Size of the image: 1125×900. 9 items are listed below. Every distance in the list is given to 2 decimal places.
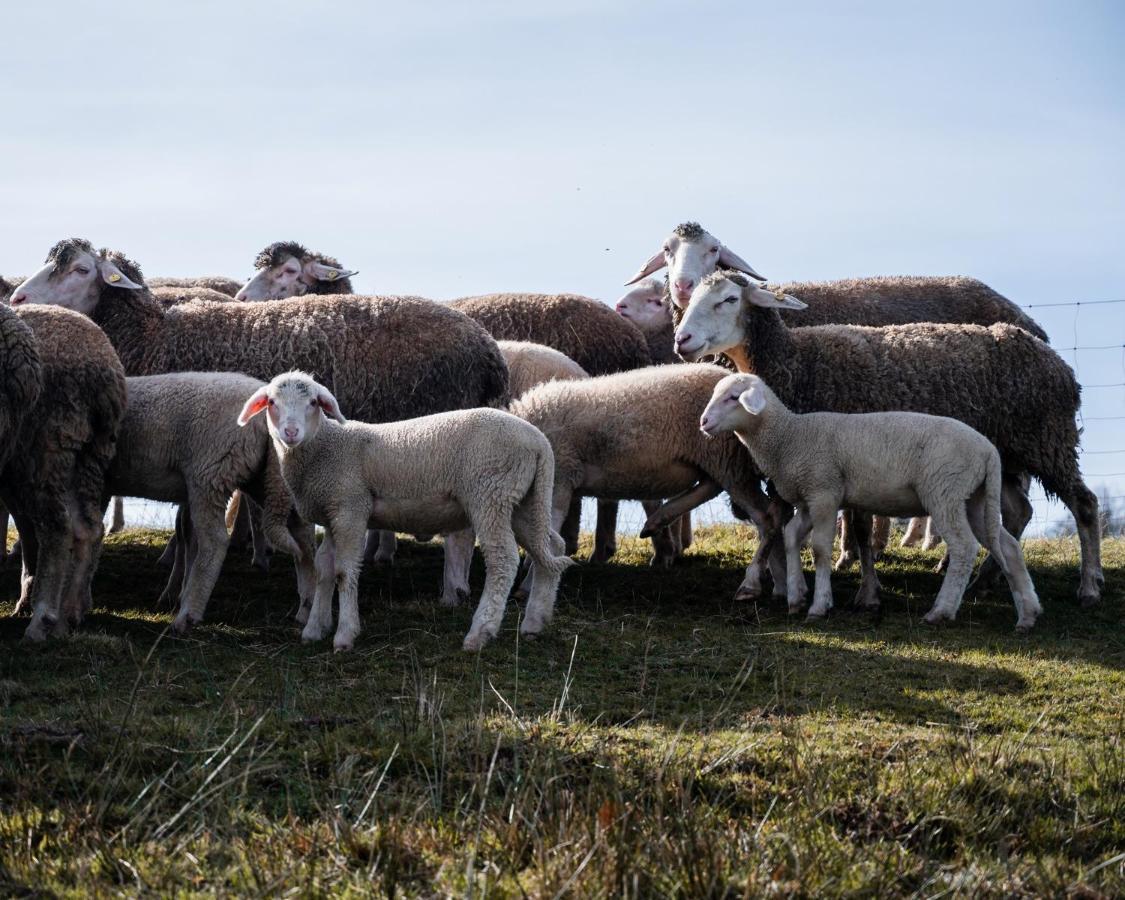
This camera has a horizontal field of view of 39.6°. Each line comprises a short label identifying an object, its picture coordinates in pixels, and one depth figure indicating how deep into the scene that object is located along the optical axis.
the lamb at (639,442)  9.55
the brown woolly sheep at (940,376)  10.13
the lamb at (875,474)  8.73
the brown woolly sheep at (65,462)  8.27
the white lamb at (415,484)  7.77
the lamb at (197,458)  8.59
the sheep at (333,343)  9.95
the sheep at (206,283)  14.84
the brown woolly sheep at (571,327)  12.23
